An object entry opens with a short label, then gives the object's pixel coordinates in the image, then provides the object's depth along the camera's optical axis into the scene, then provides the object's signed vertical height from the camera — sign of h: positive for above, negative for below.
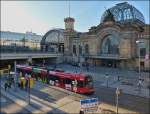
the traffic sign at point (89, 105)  10.33 -4.65
